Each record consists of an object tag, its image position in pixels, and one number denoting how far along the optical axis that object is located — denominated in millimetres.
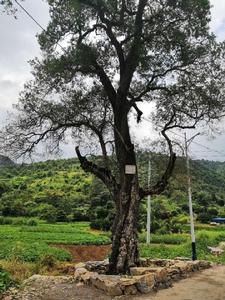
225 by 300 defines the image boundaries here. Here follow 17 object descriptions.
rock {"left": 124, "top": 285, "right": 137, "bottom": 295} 10664
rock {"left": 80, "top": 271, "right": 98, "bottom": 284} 11609
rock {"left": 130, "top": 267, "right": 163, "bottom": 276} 11789
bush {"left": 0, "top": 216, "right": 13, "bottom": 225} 55031
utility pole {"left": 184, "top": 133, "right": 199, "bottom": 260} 17441
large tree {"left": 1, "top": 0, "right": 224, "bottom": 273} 13031
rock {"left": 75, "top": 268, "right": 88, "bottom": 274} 12406
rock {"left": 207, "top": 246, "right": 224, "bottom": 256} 27359
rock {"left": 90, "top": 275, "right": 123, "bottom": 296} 10562
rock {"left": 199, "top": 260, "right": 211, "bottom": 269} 15696
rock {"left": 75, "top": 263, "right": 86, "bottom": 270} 13501
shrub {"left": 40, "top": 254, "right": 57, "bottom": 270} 16831
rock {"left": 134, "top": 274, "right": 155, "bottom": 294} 10930
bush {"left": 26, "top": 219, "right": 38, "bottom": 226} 51688
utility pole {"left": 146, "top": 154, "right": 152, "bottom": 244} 29044
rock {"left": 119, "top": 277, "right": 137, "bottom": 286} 10698
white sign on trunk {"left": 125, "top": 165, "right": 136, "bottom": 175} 12992
